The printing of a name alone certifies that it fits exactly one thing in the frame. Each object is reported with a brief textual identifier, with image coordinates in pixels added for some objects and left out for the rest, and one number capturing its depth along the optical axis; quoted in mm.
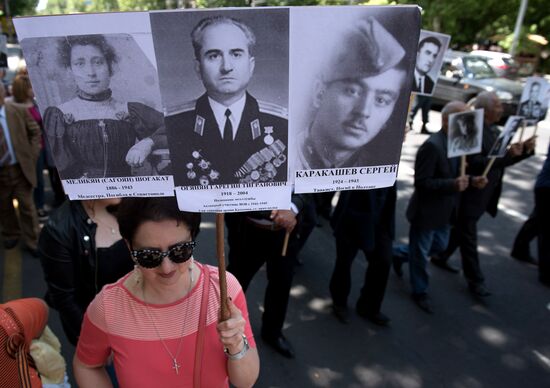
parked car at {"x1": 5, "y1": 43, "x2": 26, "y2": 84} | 11599
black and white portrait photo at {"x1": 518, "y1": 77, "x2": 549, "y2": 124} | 3912
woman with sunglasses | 1398
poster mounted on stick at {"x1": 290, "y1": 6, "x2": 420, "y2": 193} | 1023
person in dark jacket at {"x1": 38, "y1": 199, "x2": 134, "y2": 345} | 2008
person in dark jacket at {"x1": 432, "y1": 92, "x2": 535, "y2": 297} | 3973
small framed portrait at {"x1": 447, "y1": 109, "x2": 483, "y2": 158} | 3555
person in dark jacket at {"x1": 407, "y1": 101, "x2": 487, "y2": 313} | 3619
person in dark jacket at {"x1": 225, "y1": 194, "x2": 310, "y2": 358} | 3029
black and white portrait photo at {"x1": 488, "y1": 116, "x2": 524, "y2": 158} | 3814
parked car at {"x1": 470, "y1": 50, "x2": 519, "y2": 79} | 13469
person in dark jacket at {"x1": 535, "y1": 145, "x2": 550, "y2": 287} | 4203
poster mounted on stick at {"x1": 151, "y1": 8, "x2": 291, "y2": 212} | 1003
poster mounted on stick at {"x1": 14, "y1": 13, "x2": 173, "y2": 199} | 985
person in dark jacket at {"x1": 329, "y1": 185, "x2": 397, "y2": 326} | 3369
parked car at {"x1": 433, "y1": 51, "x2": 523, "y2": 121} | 11969
